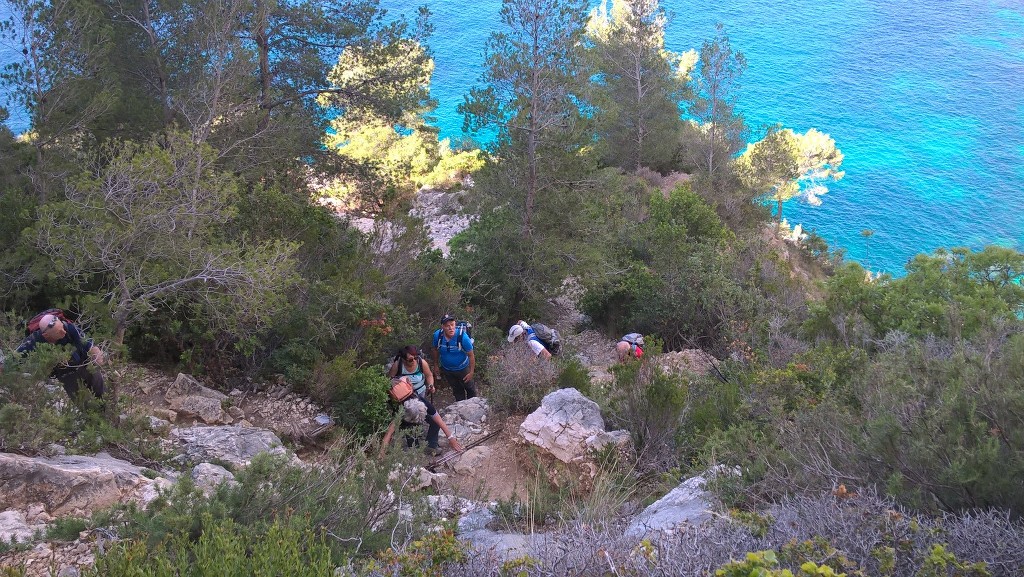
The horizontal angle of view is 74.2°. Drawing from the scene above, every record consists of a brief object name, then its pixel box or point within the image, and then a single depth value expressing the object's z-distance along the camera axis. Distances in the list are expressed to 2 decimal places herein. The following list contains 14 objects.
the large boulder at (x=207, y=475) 5.40
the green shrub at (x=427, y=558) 3.39
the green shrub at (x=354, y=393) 8.23
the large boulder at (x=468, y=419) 8.34
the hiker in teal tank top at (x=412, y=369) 8.37
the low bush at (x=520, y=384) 8.75
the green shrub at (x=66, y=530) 4.00
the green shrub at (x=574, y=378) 9.03
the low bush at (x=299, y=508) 3.91
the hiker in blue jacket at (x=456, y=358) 8.96
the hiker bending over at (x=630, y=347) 9.78
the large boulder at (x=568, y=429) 7.14
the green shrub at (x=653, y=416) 7.03
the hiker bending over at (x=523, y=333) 9.97
